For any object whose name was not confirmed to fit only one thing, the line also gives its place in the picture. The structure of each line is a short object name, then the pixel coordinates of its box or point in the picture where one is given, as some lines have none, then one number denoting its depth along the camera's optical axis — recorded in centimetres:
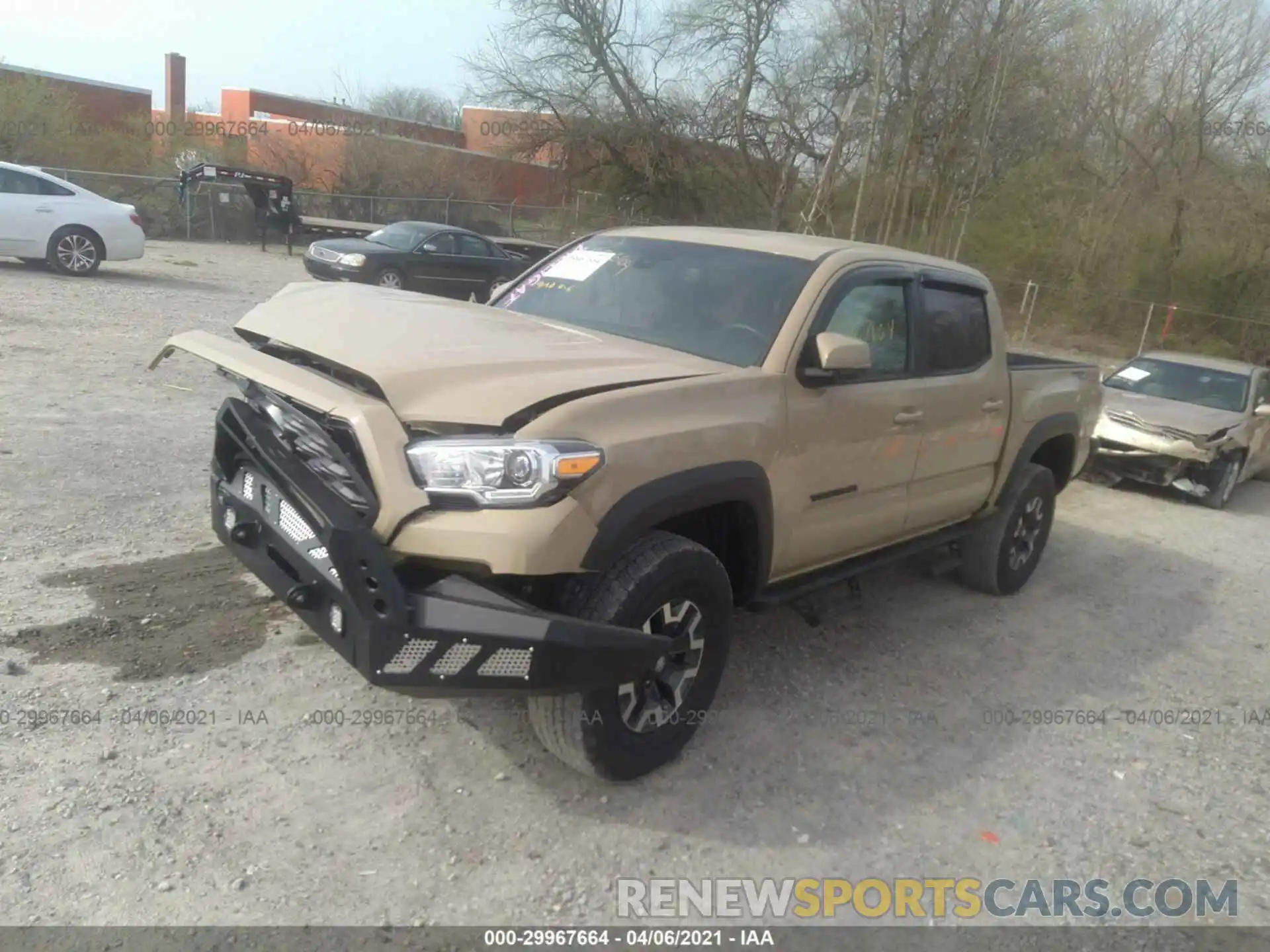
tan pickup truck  296
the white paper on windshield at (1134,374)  1094
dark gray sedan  1666
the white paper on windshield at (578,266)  482
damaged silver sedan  936
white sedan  1338
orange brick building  3058
